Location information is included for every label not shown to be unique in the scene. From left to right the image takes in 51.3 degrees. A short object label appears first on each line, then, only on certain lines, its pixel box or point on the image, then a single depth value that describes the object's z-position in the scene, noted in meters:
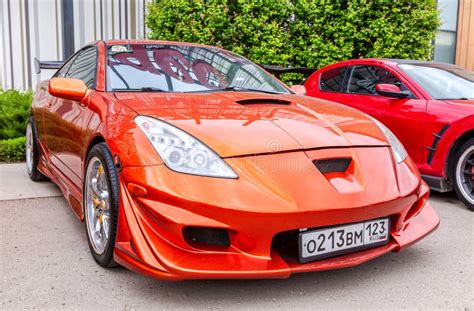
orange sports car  2.23
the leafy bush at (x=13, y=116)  6.26
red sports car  4.30
